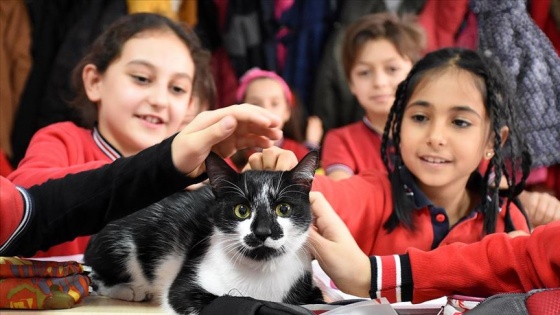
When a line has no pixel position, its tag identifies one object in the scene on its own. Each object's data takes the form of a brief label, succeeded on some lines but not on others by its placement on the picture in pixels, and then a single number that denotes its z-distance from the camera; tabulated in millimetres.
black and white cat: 1180
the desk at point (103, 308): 1176
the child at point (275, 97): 2158
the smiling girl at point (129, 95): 1609
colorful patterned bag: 1162
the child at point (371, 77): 1899
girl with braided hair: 1441
